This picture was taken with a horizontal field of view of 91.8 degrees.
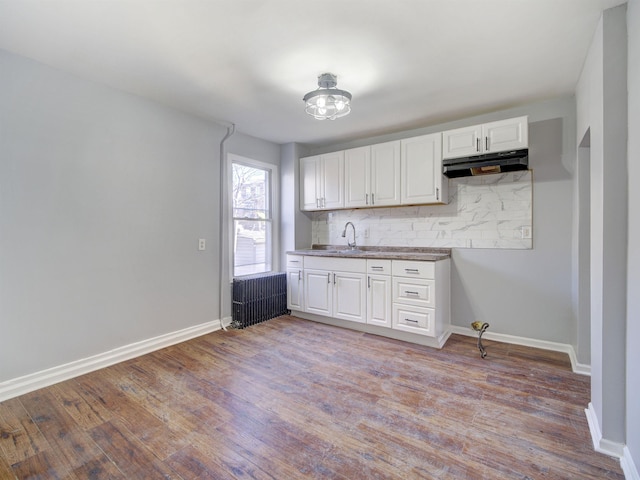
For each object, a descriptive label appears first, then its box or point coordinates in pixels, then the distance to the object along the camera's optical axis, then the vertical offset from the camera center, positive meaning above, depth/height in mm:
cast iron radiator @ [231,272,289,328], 3697 -754
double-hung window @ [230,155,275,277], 3891 +301
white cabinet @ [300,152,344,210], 4004 +755
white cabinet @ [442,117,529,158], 2842 +968
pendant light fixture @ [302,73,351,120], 2449 +1136
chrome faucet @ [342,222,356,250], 4211 +41
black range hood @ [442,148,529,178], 2838 +714
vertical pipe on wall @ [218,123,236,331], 3625 +115
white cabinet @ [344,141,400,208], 3574 +755
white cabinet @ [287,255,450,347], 3076 -605
